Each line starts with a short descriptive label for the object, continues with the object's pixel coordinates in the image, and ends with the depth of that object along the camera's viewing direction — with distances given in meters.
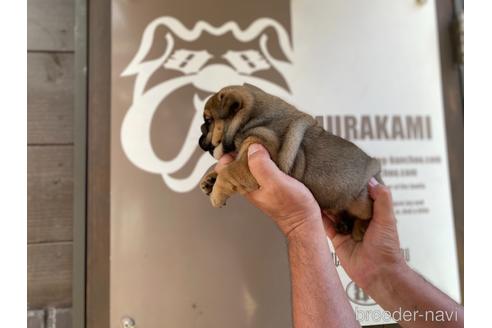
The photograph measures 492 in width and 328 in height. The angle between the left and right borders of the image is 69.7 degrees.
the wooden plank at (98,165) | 1.05
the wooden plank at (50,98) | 1.11
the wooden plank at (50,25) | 1.12
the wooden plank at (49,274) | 1.07
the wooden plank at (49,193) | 1.08
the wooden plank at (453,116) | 1.21
